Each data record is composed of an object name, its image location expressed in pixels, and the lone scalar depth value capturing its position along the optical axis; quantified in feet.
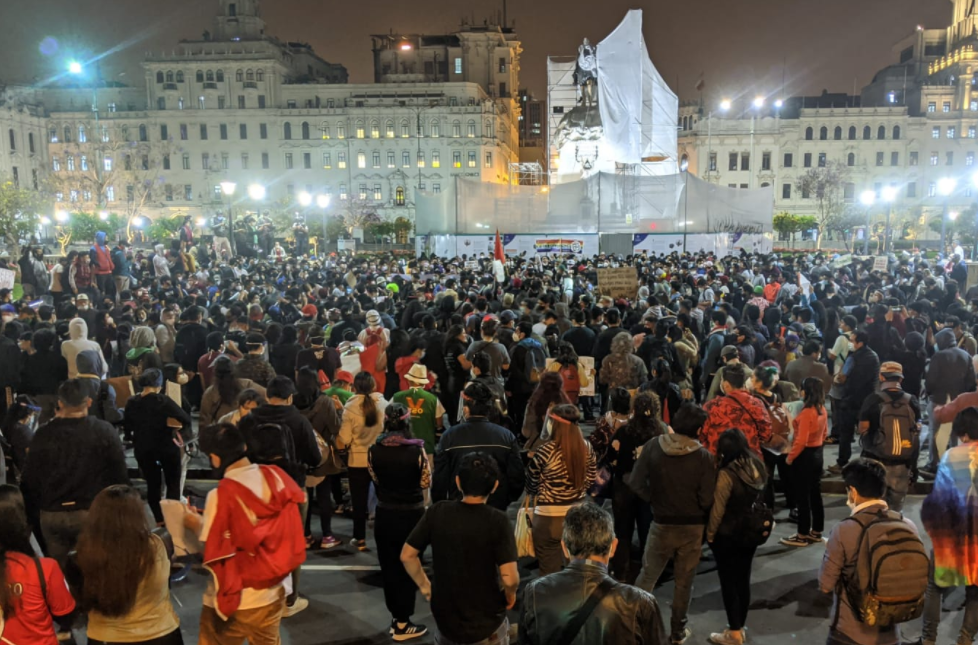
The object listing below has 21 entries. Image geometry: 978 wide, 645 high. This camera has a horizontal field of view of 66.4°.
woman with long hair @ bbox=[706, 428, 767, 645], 16.33
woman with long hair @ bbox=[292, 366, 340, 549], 21.93
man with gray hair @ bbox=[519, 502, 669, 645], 9.98
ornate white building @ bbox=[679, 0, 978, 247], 248.52
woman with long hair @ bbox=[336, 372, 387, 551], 20.97
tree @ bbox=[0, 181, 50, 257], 146.61
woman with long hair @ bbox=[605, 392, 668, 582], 18.49
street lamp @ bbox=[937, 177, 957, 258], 86.86
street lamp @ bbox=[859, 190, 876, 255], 116.78
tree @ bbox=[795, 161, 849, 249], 229.86
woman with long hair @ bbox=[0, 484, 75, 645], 11.44
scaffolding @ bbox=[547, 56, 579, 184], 168.96
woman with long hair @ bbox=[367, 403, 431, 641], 16.93
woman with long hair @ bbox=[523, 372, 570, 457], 21.13
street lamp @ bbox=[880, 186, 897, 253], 116.12
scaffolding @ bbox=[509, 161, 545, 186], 268.41
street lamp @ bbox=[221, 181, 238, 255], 75.87
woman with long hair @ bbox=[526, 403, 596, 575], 17.37
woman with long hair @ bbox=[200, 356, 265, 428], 23.20
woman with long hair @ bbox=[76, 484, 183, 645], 11.70
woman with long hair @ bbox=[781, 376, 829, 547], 21.67
